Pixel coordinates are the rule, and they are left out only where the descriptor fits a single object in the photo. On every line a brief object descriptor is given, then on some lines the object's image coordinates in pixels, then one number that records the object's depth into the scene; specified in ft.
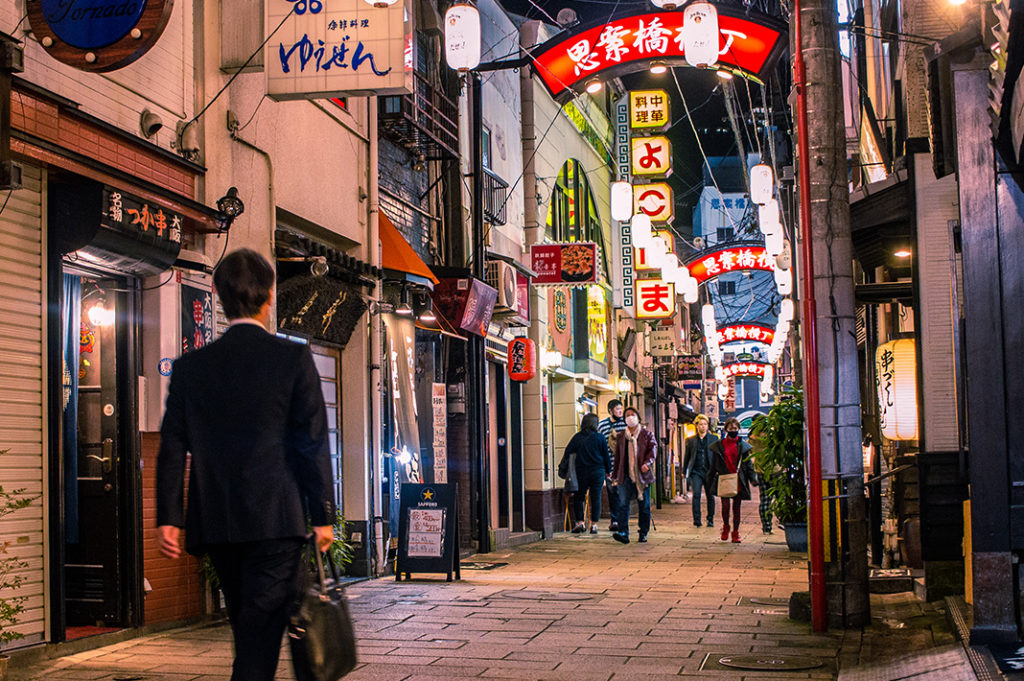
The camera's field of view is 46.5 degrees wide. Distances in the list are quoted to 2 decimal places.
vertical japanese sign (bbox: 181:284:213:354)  34.14
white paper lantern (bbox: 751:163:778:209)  75.20
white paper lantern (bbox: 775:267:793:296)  92.28
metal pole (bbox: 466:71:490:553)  57.77
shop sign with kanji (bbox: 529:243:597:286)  72.43
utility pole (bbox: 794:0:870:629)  32.76
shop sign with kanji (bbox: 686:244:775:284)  115.55
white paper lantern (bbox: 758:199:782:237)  79.56
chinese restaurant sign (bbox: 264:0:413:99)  34.42
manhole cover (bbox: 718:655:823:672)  26.78
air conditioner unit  63.21
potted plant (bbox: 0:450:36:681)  24.04
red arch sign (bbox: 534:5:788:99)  52.19
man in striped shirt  68.18
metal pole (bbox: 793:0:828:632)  32.42
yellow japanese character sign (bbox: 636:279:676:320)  112.16
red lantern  70.79
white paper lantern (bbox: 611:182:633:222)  83.61
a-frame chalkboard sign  44.01
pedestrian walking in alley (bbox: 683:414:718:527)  79.20
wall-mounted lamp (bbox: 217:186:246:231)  35.25
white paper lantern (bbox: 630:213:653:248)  91.30
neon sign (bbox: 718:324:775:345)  175.11
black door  31.86
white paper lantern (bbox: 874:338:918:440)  41.04
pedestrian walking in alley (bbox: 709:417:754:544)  67.31
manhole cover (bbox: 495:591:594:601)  39.70
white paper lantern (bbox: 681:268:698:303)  105.92
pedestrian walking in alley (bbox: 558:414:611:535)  70.74
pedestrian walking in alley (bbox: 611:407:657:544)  66.33
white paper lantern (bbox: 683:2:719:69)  51.31
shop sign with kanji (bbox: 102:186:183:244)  28.99
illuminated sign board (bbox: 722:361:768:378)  206.18
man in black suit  15.35
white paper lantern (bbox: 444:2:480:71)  50.06
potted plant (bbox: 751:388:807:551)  51.52
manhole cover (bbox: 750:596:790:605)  38.47
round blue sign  26.43
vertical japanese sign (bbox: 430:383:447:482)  56.24
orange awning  50.75
